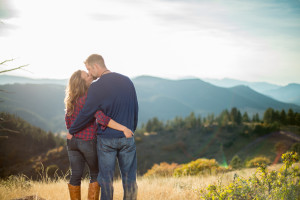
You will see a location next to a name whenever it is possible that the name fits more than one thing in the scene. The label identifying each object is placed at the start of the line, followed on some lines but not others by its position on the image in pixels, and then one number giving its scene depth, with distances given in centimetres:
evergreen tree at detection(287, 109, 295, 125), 5865
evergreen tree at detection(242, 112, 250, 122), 7606
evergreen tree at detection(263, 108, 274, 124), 6288
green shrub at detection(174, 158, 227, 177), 1389
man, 313
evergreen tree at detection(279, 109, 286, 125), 6156
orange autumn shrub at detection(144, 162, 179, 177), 1856
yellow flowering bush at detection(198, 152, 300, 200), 308
